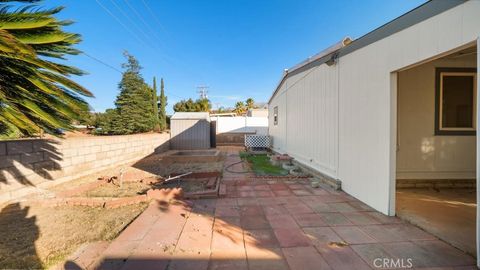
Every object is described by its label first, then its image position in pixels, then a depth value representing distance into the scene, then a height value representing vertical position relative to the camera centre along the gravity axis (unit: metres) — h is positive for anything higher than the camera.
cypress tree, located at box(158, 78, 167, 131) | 21.48 +1.98
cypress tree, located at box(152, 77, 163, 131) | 19.00 +2.13
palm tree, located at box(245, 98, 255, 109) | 43.39 +5.21
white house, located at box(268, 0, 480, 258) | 2.85 +0.56
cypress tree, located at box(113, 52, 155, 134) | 17.20 +1.83
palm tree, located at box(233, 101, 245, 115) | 42.09 +4.49
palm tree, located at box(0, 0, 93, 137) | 2.94 +0.70
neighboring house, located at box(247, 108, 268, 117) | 24.39 +1.93
